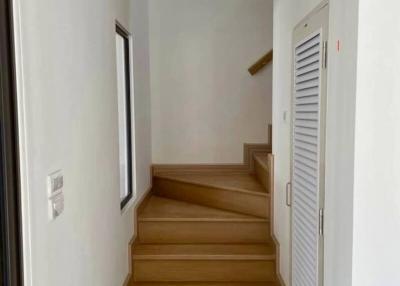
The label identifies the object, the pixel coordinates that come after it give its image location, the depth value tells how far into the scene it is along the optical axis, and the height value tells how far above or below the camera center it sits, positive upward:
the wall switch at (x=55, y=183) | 1.64 -0.29
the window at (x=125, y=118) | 3.47 -0.09
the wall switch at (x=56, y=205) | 1.66 -0.38
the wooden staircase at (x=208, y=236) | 3.42 -1.07
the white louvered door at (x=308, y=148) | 2.10 -0.22
